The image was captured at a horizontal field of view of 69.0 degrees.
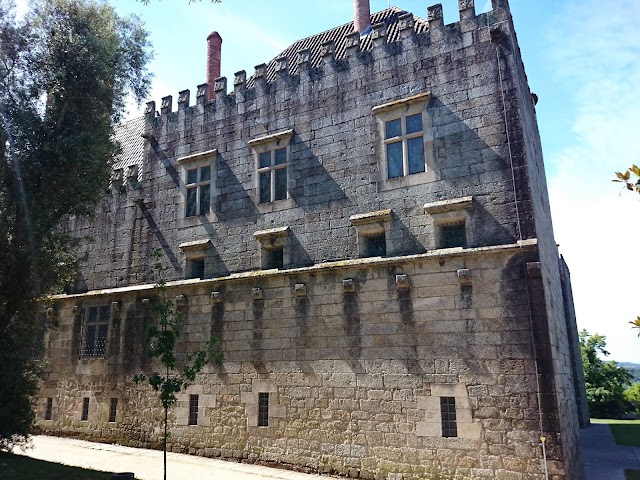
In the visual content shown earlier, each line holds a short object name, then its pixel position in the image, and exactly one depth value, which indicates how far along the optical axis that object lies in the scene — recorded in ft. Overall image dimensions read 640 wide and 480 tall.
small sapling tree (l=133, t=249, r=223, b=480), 28.71
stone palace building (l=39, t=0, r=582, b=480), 31.40
